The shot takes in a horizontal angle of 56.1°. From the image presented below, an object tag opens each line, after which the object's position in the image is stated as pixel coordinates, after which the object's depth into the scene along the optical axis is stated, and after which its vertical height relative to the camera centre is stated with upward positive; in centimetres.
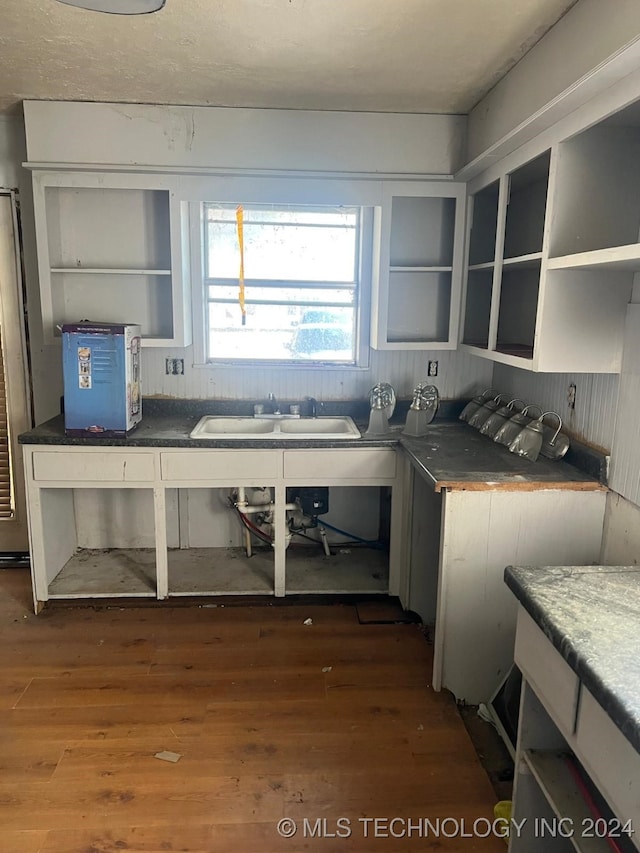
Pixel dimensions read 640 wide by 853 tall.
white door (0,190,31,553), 325 -45
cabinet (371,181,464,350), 307 +26
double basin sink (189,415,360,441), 327 -61
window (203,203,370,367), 330 +16
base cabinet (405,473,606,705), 221 -87
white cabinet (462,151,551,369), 258 +23
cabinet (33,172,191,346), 310 +25
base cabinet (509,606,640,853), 109 -101
